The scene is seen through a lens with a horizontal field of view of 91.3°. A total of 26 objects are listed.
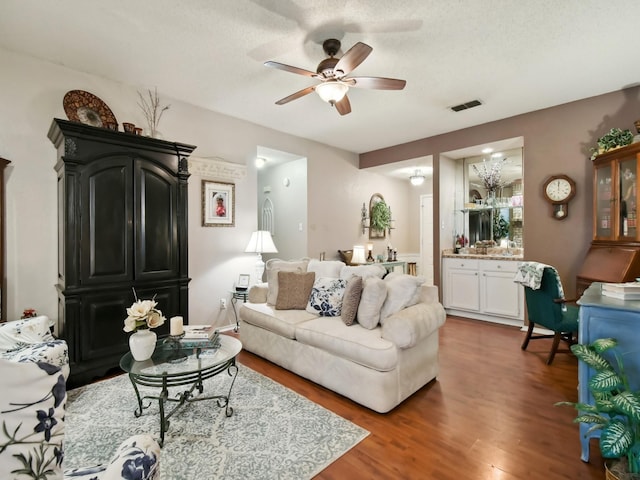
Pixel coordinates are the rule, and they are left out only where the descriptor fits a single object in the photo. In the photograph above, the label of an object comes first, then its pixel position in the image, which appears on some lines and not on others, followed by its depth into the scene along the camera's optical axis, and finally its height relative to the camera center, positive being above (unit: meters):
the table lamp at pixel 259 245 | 4.20 -0.06
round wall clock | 3.79 +0.56
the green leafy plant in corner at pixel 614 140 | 3.19 +1.02
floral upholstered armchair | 0.72 -0.46
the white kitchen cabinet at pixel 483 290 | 4.35 -0.76
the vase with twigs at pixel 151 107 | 3.46 +1.50
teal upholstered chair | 2.95 -0.70
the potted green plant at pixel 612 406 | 1.33 -0.75
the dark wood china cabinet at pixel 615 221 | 2.96 +0.17
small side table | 4.02 -0.73
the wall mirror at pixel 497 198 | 4.91 +0.65
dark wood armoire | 2.59 +0.06
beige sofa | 2.21 -0.80
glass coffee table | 1.90 -0.80
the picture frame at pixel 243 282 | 4.12 -0.55
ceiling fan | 2.33 +1.30
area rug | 1.70 -1.22
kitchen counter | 4.39 -0.24
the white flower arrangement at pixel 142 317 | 2.03 -0.50
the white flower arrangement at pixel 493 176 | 5.03 +1.01
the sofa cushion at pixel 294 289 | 3.22 -0.51
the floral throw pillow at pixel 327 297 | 2.97 -0.56
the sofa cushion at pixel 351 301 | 2.66 -0.53
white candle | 2.30 -0.63
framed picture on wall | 4.00 +0.48
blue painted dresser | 1.57 -0.48
